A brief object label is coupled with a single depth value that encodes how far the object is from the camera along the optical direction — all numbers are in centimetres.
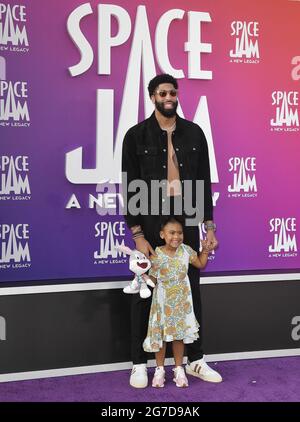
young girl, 290
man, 291
